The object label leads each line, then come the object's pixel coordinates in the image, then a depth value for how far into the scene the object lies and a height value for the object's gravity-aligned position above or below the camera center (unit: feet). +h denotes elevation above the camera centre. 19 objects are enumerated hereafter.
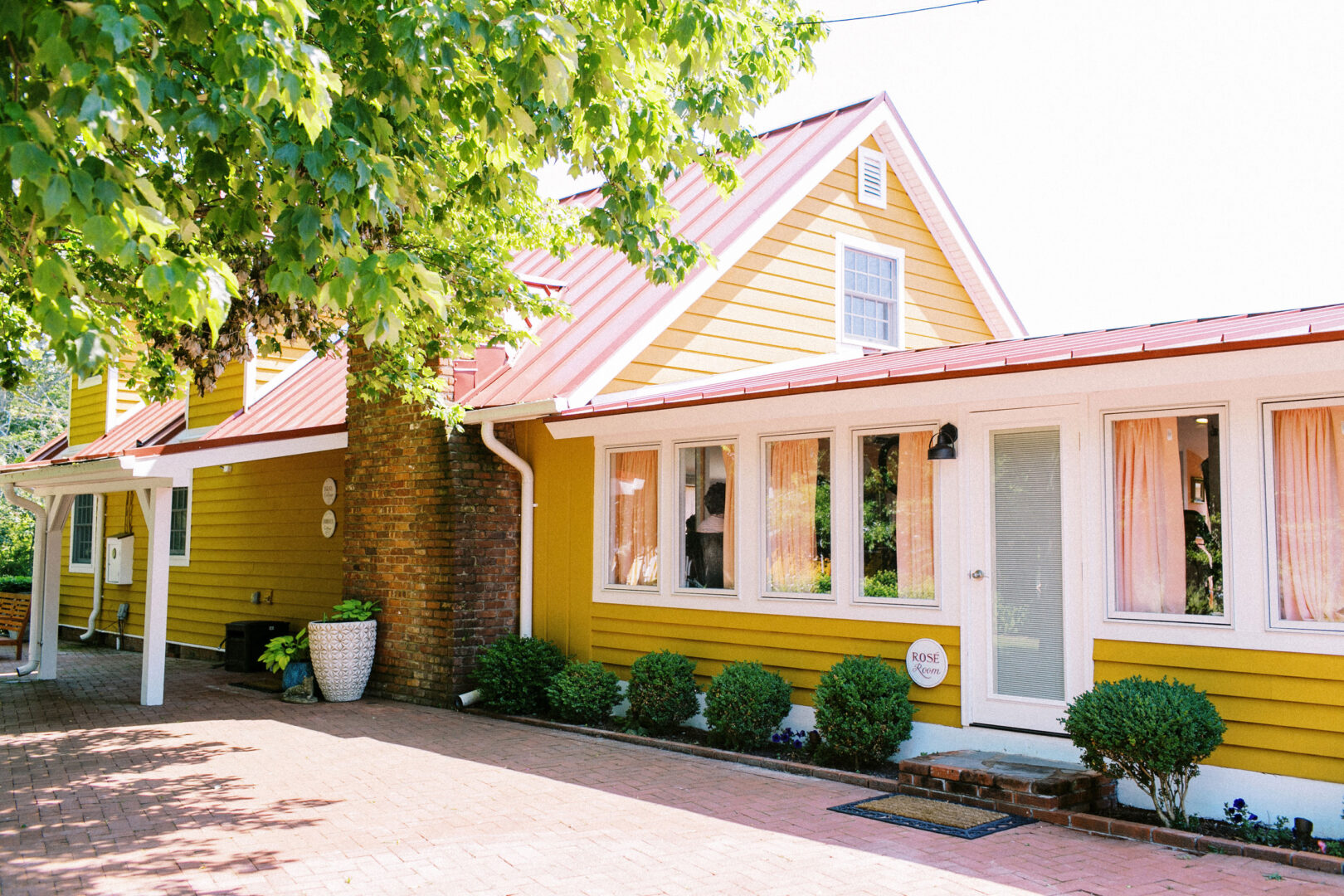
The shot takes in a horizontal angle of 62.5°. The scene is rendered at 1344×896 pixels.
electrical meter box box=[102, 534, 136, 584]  58.23 -0.39
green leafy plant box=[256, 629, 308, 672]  38.91 -3.39
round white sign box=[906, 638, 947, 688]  25.98 -2.40
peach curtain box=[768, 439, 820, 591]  29.53 +1.20
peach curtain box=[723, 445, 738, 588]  31.27 +1.11
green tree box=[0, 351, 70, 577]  130.82 +17.01
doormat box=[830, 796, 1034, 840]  20.86 -4.99
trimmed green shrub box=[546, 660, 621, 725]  31.89 -3.87
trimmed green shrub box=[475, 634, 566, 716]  33.83 -3.60
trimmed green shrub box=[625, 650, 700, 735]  30.09 -3.57
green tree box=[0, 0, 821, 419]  12.62 +6.48
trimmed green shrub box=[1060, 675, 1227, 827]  19.95 -3.11
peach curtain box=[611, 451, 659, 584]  33.42 +1.26
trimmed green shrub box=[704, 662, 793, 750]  27.66 -3.62
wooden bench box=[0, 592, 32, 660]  46.75 -2.63
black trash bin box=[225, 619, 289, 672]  46.21 -3.51
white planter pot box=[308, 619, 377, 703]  37.24 -3.35
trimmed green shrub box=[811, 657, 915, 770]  25.21 -3.42
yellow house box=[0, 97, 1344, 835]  21.39 +1.99
